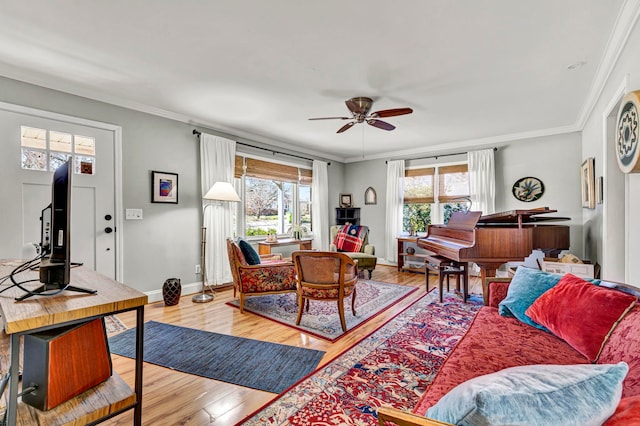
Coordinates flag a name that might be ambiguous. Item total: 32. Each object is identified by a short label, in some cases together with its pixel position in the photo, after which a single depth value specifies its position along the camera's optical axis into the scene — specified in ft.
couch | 3.41
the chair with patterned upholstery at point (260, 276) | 11.09
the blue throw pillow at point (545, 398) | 2.19
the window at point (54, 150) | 9.73
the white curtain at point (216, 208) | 14.24
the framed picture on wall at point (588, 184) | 11.57
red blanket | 17.71
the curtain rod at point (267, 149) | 14.03
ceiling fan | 10.66
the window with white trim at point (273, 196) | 16.74
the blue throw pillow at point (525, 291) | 6.23
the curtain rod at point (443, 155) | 17.13
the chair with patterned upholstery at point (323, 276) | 9.29
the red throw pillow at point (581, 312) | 4.50
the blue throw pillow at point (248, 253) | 11.22
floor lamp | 12.92
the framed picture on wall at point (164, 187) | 12.67
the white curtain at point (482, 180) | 16.92
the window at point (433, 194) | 18.62
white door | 9.30
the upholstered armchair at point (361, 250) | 16.49
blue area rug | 6.84
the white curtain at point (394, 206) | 20.38
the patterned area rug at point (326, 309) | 9.71
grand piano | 10.47
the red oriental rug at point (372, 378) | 5.54
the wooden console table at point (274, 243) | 16.21
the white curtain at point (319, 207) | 20.63
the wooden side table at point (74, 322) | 3.12
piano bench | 12.10
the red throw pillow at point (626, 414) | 2.12
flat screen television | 4.11
